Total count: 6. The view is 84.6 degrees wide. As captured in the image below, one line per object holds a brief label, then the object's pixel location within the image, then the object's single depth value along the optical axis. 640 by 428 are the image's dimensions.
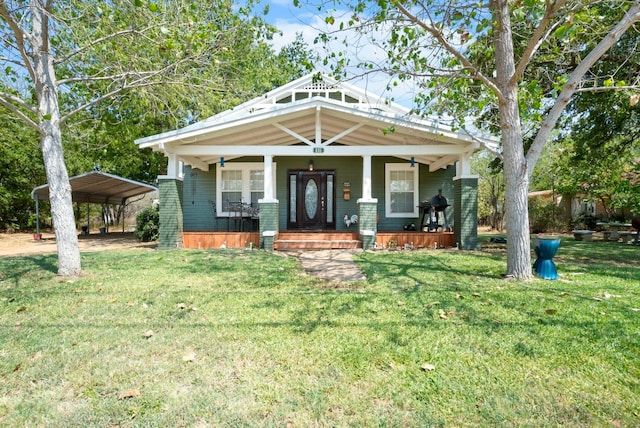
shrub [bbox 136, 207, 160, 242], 12.83
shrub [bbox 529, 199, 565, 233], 19.05
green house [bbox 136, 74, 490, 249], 9.31
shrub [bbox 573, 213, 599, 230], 18.22
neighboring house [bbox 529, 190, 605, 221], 19.95
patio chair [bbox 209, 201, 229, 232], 11.96
